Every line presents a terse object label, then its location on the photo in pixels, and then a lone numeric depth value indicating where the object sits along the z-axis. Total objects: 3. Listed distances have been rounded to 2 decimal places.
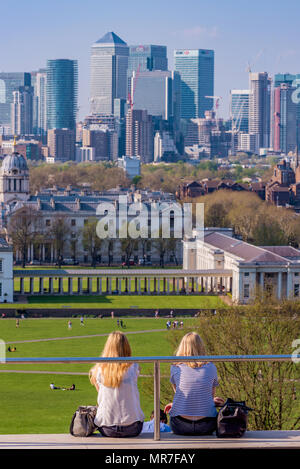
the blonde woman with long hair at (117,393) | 17.94
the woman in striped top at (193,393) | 18.17
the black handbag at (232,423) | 17.67
